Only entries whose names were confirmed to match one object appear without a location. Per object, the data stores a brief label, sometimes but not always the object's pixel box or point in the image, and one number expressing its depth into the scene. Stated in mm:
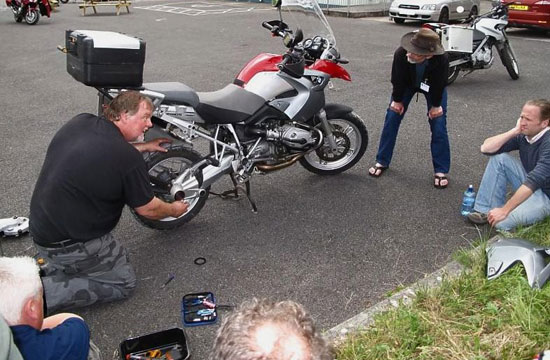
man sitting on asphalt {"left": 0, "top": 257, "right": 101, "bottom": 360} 2027
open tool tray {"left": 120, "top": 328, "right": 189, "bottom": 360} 2711
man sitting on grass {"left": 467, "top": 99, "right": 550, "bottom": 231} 3498
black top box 3119
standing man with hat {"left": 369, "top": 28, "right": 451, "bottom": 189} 4270
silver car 13570
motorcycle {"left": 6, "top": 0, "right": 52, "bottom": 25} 14500
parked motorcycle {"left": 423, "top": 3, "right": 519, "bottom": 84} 7203
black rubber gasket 3547
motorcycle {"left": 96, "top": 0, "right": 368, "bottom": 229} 3699
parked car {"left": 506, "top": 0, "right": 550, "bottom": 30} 11336
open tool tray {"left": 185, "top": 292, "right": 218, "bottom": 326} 2973
